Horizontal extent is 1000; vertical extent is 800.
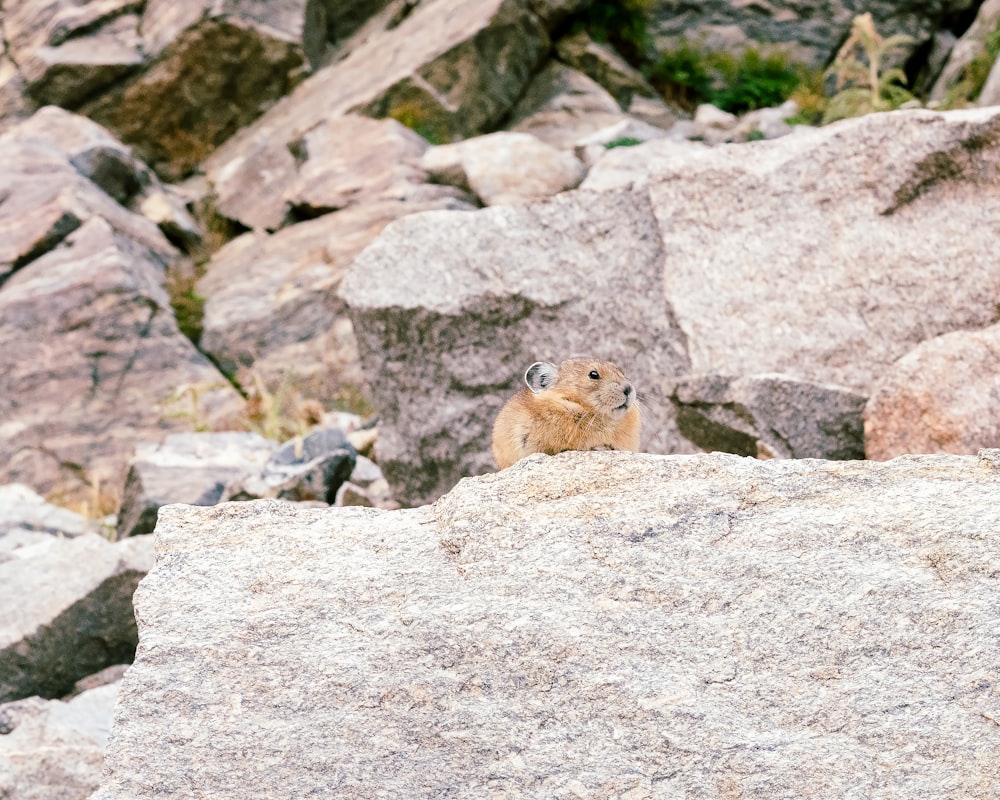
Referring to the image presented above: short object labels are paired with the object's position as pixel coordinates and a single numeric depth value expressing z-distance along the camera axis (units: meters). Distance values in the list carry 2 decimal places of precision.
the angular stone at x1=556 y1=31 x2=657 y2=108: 23.30
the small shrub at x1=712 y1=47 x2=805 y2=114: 22.45
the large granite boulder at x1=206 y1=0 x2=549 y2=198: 21.81
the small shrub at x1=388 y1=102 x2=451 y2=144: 21.73
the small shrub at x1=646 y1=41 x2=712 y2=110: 23.27
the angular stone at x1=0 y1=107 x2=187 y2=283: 18.39
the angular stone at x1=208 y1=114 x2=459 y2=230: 19.64
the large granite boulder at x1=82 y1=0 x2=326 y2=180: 23.36
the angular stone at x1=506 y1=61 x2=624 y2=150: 21.95
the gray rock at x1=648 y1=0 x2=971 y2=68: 22.41
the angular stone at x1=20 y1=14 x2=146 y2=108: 23.48
